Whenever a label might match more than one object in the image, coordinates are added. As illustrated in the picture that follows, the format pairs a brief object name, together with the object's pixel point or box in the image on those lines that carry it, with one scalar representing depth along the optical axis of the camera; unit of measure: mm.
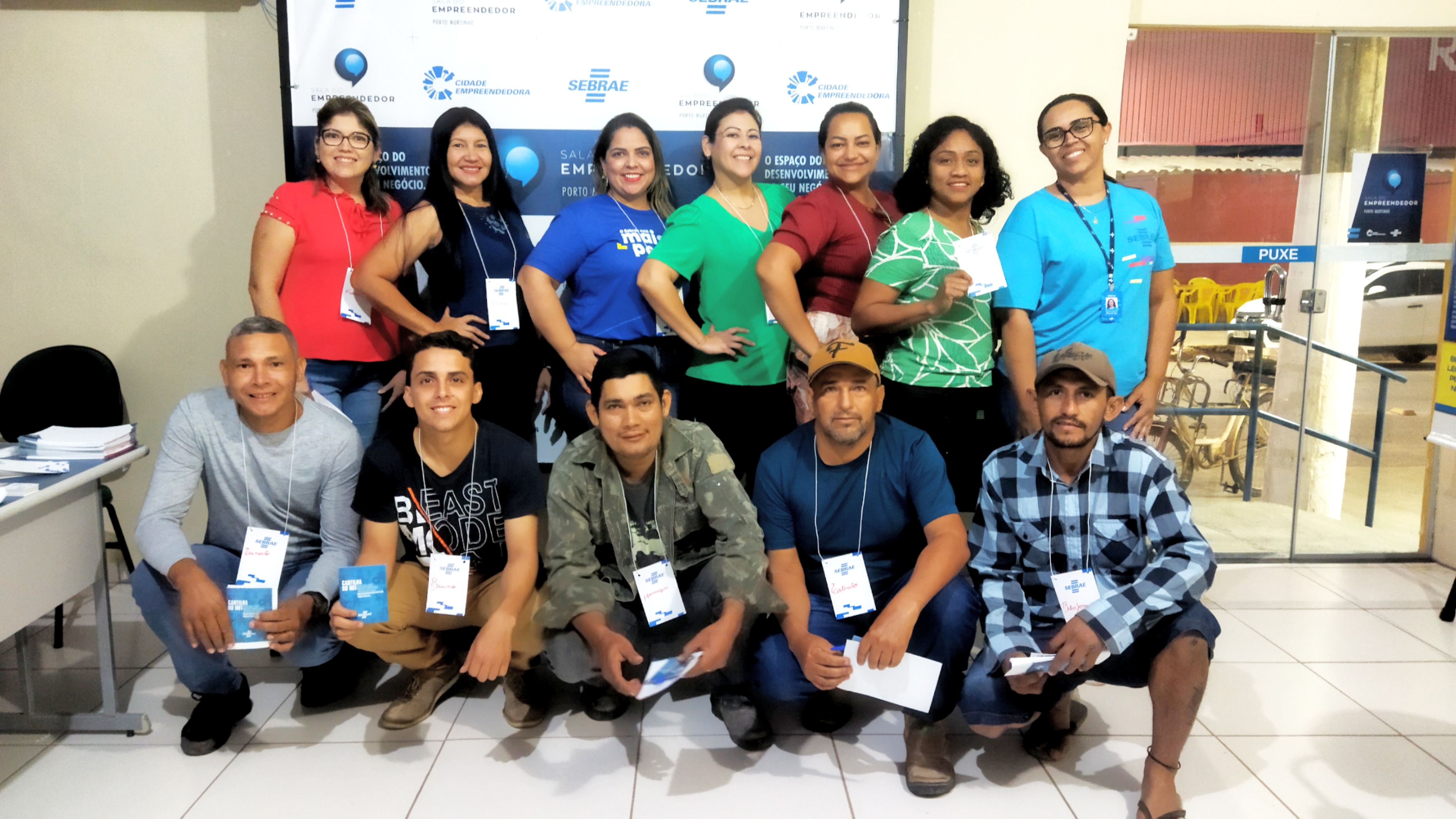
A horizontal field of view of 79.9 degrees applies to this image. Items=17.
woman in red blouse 2787
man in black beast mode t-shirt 2365
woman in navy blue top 2803
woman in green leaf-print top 2566
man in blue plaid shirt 1979
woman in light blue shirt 2609
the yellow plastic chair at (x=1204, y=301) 3912
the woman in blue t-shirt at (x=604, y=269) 2807
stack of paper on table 2430
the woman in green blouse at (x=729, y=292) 2713
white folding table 2143
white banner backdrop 3158
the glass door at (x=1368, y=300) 3781
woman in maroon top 2629
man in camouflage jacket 2242
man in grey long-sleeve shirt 2314
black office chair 3289
